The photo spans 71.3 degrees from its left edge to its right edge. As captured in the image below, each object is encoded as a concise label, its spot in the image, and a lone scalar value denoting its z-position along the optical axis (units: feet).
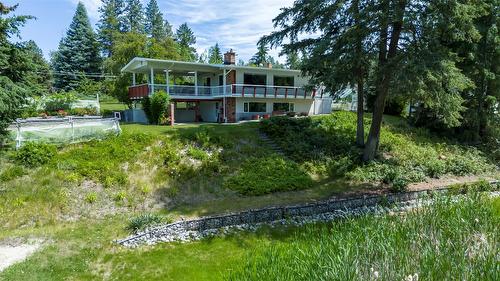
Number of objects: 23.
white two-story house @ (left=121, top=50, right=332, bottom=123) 93.71
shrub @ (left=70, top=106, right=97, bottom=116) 90.27
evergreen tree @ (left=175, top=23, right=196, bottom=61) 250.57
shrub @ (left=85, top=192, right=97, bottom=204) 45.60
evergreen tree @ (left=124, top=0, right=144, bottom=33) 213.87
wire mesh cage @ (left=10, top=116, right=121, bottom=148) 52.34
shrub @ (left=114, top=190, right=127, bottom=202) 47.09
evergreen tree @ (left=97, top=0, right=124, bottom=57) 191.22
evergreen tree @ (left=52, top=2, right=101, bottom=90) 167.32
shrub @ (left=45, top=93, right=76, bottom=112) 90.53
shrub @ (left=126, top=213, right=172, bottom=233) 39.32
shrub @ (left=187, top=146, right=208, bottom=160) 59.31
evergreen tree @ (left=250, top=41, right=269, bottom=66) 241.35
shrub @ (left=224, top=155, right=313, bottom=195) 54.44
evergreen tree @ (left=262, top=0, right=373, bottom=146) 57.62
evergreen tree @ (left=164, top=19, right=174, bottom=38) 247.58
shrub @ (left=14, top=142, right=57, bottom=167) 48.70
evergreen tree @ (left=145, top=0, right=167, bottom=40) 234.38
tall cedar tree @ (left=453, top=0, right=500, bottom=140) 75.56
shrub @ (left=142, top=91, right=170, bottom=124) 81.25
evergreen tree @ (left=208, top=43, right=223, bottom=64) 278.91
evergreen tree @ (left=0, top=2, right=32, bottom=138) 40.78
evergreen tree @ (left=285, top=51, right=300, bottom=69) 194.06
